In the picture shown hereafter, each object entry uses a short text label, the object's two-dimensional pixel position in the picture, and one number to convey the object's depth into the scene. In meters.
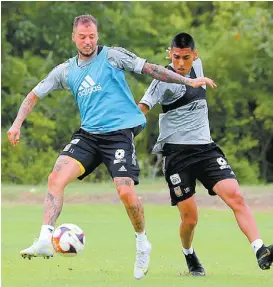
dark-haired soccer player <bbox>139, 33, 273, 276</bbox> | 21.73
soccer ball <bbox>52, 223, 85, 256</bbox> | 19.87
